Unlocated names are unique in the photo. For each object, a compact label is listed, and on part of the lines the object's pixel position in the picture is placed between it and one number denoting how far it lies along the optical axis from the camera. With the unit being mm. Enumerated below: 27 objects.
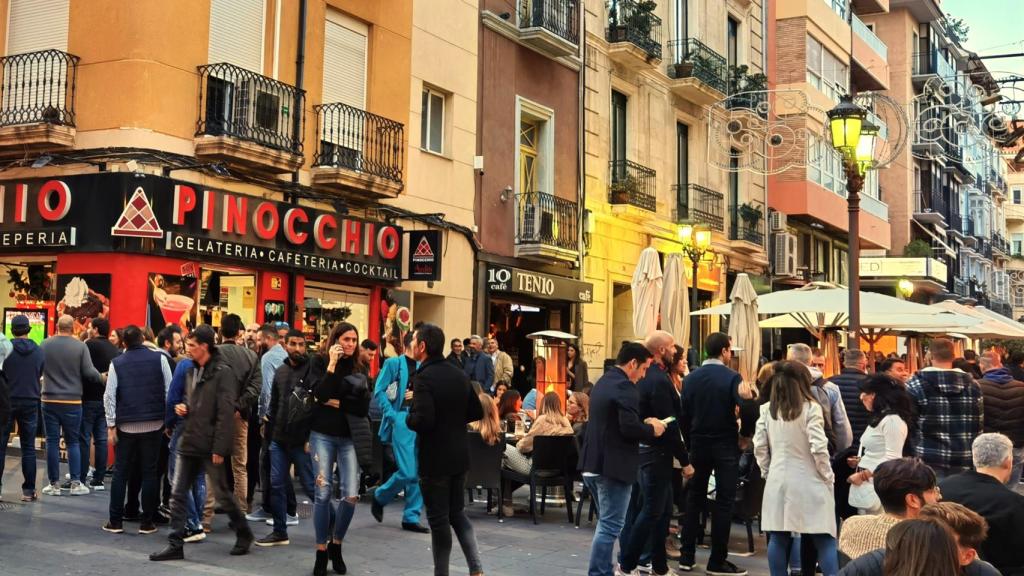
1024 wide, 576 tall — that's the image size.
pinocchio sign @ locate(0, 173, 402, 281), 13727
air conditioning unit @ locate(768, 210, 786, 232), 32125
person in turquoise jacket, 10141
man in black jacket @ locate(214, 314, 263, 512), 8992
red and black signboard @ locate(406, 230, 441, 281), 18328
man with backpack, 9172
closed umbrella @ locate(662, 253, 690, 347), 14391
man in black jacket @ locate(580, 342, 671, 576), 7730
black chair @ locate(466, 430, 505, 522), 11298
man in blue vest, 9500
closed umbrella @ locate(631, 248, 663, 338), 14391
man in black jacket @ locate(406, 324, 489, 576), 7449
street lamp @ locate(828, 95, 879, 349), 13086
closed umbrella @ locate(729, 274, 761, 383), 13523
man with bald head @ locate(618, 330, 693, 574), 8398
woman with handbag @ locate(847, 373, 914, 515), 8031
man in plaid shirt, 8484
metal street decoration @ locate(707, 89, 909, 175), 28219
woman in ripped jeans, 8203
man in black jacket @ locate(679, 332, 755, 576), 8906
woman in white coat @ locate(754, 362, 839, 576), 7578
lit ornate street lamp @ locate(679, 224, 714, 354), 21578
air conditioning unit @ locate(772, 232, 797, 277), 31781
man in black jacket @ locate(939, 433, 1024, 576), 5020
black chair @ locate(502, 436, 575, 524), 11414
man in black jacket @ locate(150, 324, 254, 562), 8547
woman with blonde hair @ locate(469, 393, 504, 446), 10859
